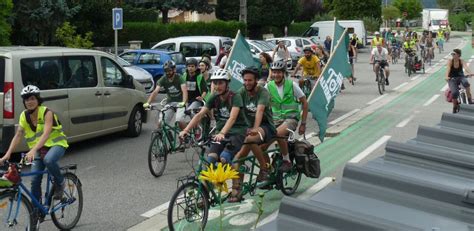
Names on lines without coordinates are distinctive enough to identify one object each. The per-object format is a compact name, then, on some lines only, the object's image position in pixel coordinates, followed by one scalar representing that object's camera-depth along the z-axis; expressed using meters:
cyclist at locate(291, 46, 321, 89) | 13.54
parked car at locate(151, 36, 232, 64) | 22.88
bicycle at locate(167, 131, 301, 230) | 5.43
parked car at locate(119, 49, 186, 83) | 20.83
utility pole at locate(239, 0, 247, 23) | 41.19
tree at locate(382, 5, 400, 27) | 91.19
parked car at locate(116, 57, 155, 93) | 18.77
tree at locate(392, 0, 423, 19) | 103.25
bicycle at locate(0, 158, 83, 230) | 5.28
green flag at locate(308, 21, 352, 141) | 8.95
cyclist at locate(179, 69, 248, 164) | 6.16
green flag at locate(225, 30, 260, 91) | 11.50
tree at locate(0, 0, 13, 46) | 20.25
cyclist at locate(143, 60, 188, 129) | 9.66
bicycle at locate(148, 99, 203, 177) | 8.55
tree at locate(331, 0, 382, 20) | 56.41
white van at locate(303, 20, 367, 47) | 41.91
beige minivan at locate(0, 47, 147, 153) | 8.81
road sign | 19.20
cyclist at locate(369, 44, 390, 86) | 19.66
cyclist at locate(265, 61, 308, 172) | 7.47
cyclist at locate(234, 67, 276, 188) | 6.36
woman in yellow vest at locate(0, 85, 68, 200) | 5.76
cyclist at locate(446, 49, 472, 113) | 13.83
